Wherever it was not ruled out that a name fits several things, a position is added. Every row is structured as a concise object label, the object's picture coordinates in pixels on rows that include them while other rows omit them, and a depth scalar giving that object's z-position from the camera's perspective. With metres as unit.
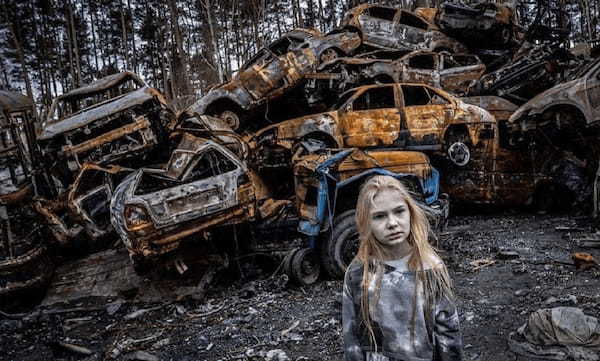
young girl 1.49
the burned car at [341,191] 4.61
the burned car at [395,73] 8.73
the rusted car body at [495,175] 6.73
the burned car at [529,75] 8.26
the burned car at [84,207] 5.80
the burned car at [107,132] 6.59
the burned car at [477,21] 10.83
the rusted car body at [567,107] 5.59
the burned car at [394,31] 10.73
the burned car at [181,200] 4.59
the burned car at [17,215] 5.31
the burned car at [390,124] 6.58
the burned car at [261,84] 8.78
